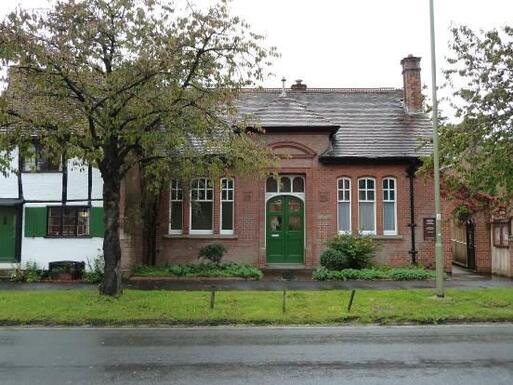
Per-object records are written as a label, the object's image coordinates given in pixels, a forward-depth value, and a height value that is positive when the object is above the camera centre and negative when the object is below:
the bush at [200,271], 18.58 -1.38
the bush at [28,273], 18.14 -1.43
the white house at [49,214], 19.12 +0.55
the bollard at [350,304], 12.24 -1.64
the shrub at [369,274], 18.28 -1.48
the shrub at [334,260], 19.16 -1.04
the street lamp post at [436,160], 13.61 +1.69
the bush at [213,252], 20.16 -0.81
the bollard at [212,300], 12.39 -1.57
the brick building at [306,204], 21.23 +0.98
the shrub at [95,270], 17.92 -1.34
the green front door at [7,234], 19.28 -0.14
